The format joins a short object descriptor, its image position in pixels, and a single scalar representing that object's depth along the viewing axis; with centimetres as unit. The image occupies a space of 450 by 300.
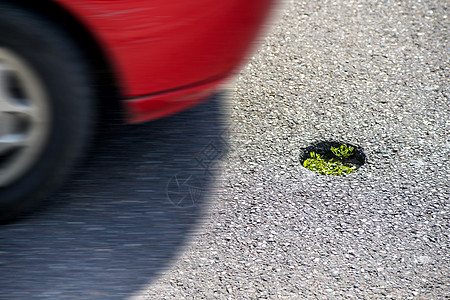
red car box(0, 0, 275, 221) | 452
